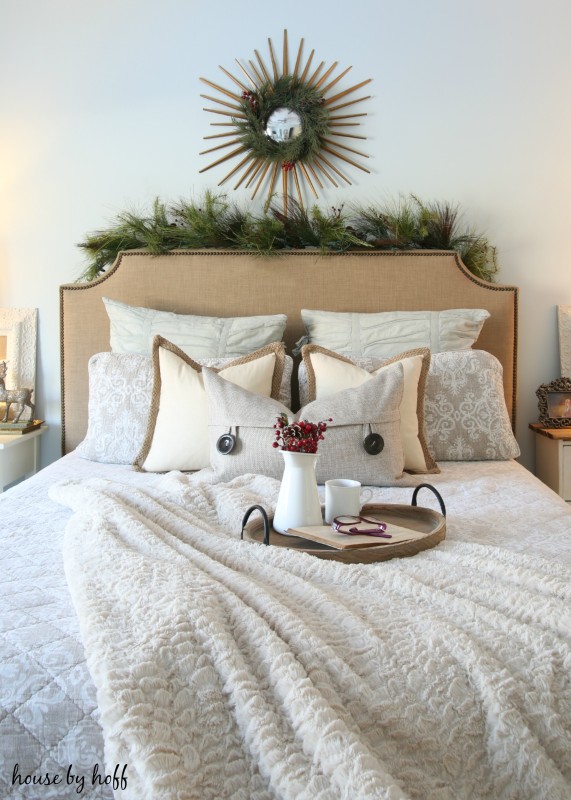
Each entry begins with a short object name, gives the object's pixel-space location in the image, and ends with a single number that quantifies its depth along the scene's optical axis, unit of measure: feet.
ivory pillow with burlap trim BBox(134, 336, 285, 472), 7.49
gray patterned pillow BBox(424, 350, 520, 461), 8.06
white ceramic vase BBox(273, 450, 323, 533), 4.95
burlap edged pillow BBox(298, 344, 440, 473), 7.47
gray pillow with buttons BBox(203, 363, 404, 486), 6.81
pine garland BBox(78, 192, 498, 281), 9.63
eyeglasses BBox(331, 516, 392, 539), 4.71
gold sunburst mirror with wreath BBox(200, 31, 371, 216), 9.92
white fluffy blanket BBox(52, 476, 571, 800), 2.58
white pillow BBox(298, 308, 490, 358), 8.86
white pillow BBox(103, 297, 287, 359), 8.93
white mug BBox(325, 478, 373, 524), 5.11
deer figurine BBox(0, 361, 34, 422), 9.59
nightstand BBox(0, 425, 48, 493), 9.09
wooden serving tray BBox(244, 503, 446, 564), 4.42
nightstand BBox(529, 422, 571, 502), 9.10
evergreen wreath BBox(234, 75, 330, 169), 9.90
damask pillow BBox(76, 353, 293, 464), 8.04
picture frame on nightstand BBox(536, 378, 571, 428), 9.64
